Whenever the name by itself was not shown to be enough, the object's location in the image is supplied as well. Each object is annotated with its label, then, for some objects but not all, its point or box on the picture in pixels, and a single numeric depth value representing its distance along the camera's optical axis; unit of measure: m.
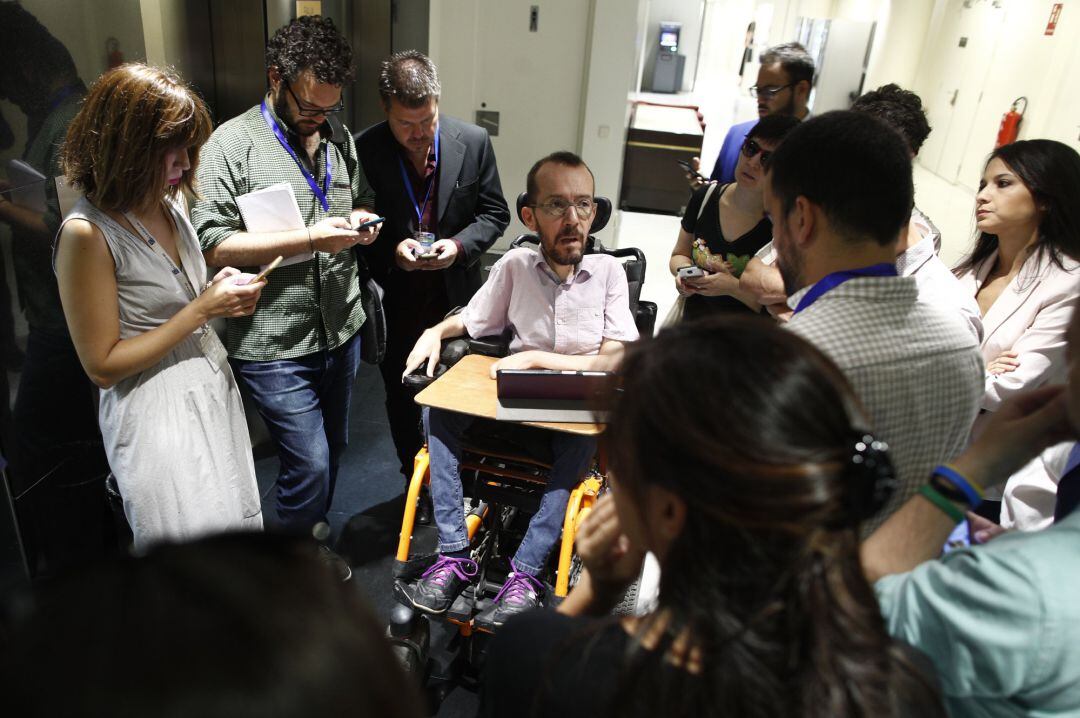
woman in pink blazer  2.36
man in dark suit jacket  2.84
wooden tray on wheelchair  2.20
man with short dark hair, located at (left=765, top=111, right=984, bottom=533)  1.33
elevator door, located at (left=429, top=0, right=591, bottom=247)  5.63
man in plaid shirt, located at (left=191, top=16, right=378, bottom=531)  2.42
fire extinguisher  7.25
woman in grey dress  1.76
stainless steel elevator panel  3.43
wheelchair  2.39
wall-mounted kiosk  14.12
